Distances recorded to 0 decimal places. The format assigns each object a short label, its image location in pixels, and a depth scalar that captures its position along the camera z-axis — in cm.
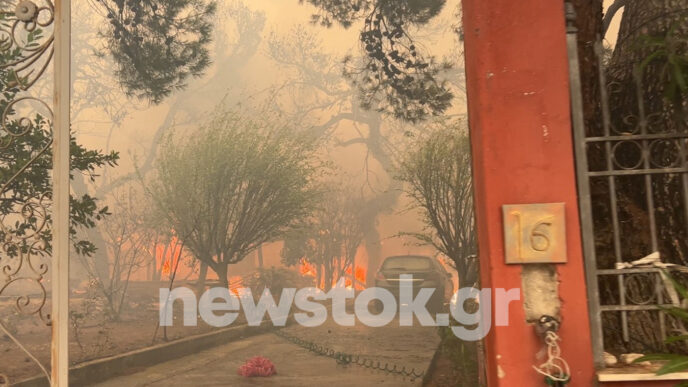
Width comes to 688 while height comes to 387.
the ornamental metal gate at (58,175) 210
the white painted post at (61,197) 210
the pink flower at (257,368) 521
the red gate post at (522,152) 148
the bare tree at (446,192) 531
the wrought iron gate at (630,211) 157
